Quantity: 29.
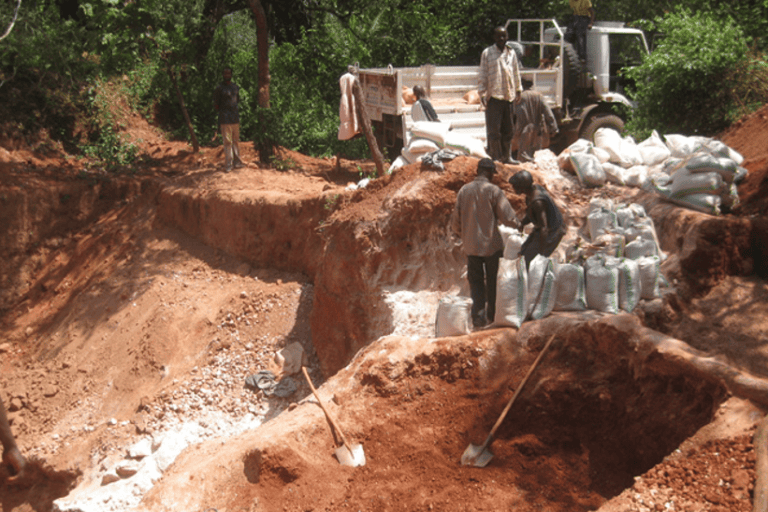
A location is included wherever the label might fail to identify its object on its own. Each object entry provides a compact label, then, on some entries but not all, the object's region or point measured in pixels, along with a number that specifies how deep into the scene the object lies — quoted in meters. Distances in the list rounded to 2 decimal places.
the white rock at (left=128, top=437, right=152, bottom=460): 7.56
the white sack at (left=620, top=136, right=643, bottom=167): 7.89
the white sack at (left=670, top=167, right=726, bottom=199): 6.55
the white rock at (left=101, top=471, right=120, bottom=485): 7.23
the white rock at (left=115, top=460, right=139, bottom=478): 7.24
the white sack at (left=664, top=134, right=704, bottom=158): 7.55
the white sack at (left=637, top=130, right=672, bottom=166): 7.88
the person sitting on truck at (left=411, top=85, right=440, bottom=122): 9.00
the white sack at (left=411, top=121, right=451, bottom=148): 8.23
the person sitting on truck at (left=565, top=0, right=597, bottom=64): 10.81
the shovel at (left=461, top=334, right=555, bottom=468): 4.73
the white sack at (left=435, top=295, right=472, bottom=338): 5.84
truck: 10.00
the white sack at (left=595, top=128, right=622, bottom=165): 7.95
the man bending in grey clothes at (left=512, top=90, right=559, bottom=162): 8.69
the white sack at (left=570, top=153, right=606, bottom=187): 7.71
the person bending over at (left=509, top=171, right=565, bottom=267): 5.91
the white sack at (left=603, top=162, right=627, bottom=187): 7.70
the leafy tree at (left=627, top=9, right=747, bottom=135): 9.42
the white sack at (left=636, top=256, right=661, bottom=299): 5.80
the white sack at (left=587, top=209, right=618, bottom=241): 6.60
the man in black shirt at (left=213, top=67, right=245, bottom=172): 10.54
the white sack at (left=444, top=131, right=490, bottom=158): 8.17
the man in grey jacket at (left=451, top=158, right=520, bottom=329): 5.94
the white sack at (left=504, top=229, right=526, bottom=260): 5.87
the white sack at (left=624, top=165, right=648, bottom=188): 7.56
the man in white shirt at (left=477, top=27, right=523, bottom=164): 7.79
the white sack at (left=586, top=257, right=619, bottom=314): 5.61
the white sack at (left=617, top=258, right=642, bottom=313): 5.66
